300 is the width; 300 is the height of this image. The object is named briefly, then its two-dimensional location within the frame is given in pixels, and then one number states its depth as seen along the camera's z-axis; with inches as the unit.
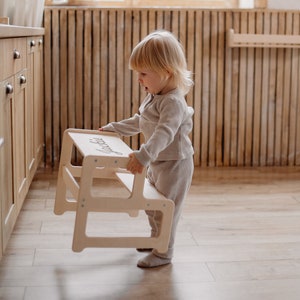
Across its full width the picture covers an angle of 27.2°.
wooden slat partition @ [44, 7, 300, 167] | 175.5
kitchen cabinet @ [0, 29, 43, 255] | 92.8
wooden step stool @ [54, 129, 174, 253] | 87.8
